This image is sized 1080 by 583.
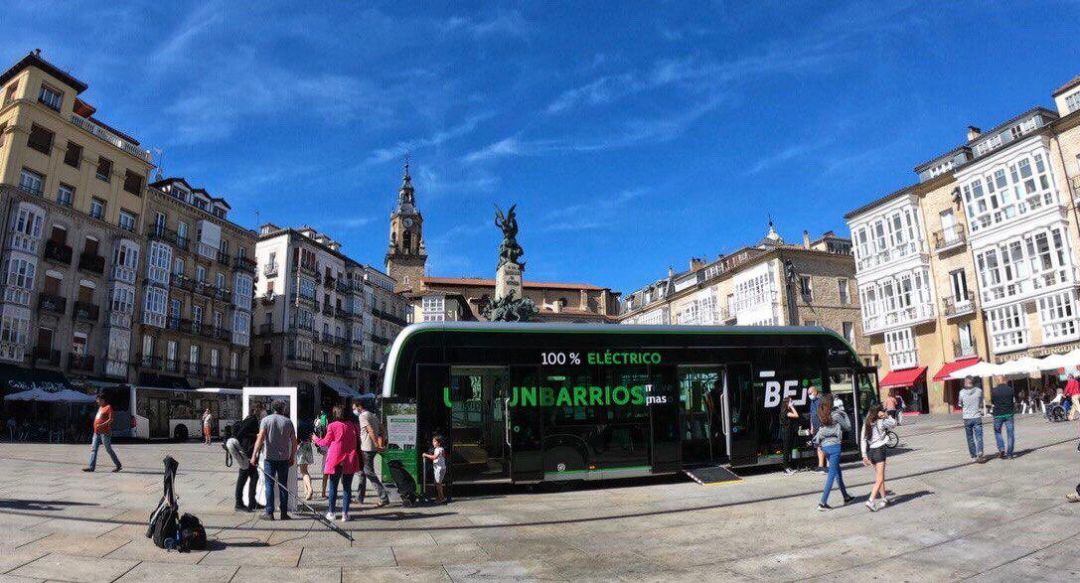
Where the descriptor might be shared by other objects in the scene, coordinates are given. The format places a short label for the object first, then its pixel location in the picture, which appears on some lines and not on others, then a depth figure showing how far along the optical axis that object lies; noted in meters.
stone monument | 24.66
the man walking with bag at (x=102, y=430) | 14.29
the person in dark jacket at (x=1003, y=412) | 12.72
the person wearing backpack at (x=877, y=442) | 9.34
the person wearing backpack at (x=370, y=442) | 11.06
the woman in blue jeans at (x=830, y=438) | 9.49
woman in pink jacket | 9.59
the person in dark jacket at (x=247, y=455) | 10.16
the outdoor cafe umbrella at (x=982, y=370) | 27.88
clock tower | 80.62
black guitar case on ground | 7.34
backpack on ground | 7.30
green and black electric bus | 12.07
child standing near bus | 11.45
